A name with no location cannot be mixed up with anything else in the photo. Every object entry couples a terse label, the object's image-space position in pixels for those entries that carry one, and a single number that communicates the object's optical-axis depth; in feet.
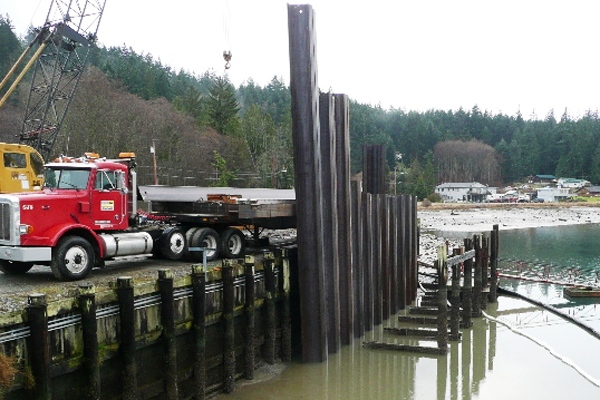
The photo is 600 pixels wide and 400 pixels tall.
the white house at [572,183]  404.36
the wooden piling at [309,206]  40.27
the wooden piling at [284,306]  41.42
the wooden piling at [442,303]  45.91
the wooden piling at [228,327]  34.42
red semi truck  32.73
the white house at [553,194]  376.89
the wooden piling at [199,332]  31.86
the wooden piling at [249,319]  36.88
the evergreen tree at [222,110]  234.17
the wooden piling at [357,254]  46.52
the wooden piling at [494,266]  65.46
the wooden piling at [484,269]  60.80
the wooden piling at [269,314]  39.68
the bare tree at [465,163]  467.11
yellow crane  93.81
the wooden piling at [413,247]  62.23
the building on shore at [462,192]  385.91
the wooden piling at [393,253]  55.36
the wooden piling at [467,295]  55.31
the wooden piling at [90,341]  25.14
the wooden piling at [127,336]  27.12
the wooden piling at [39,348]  22.88
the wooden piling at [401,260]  58.44
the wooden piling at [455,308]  49.16
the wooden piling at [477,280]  59.36
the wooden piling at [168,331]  29.76
